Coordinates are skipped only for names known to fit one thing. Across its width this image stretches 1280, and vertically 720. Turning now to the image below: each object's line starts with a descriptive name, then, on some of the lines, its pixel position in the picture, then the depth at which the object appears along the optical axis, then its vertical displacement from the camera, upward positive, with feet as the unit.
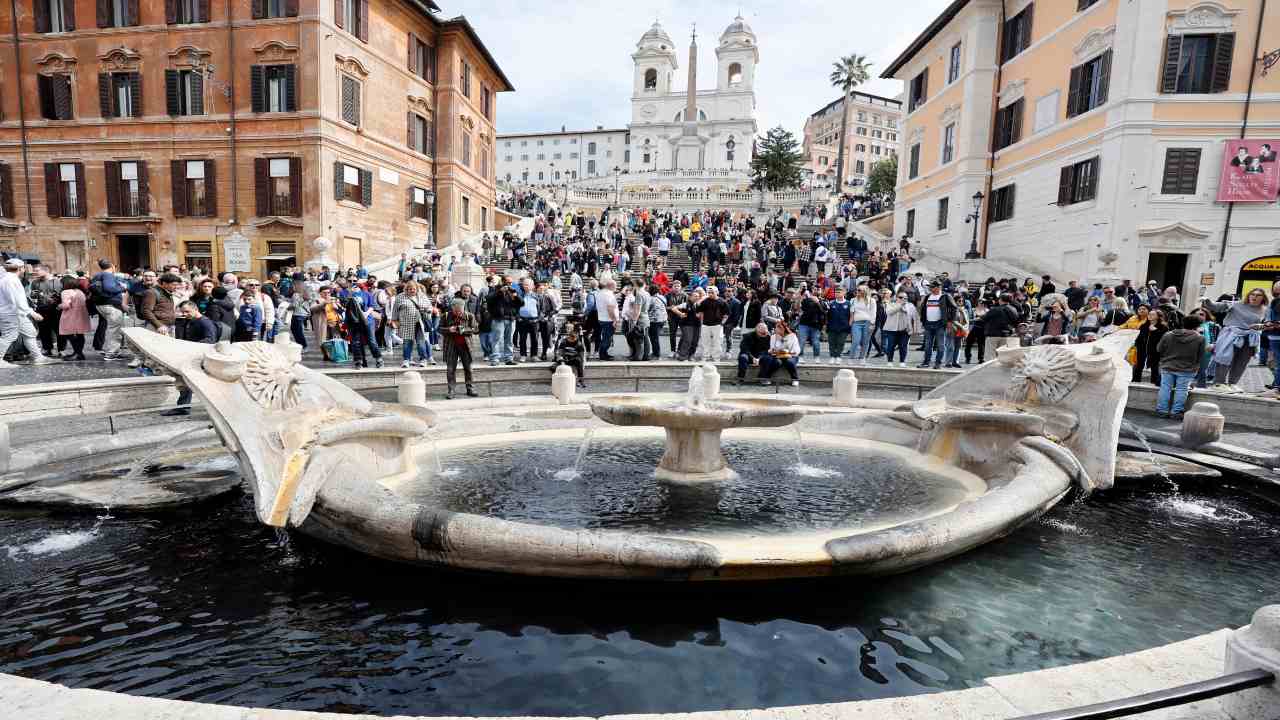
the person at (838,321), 46.52 -1.74
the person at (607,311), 45.29 -1.65
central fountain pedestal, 21.65 -5.29
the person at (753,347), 42.06 -3.36
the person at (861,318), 47.34 -1.50
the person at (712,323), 46.37 -2.21
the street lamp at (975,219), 88.48 +10.85
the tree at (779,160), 209.56 +40.12
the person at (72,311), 38.99 -2.66
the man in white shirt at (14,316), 33.87 -2.74
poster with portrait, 65.92 +13.39
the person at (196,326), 32.78 -2.73
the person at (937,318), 44.91 -1.24
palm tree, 238.07 +77.53
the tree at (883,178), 227.20 +39.65
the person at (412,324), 41.32 -2.76
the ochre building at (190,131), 88.84 +18.20
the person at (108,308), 40.04 -2.54
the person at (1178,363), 32.01 -2.55
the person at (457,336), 35.60 -2.91
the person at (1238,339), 34.86 -1.45
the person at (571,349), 37.73 -3.54
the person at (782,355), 41.06 -3.67
